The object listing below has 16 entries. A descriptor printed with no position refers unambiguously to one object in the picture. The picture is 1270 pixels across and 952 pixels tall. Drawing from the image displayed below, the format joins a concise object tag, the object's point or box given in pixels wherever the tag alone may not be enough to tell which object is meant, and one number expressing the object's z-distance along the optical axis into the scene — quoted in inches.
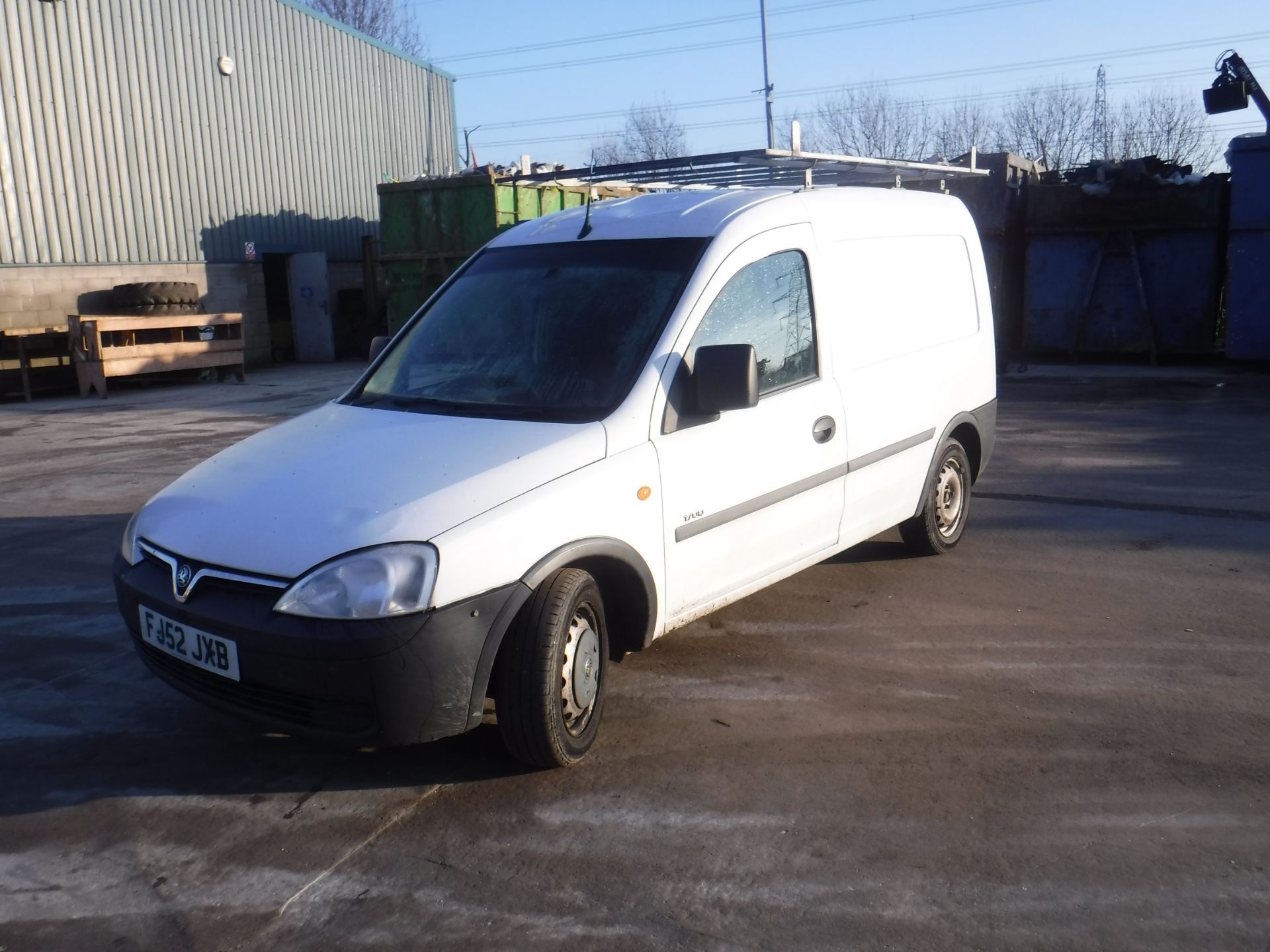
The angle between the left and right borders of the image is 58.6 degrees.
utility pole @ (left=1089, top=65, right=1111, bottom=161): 1754.4
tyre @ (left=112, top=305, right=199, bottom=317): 673.6
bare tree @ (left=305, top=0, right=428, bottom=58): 1939.0
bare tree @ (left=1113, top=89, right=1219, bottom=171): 1689.2
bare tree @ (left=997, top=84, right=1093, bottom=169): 1788.9
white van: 129.8
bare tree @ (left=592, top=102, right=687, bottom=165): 2146.9
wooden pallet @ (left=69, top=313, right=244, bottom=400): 623.2
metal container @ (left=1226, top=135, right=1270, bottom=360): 555.8
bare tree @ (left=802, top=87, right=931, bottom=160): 1871.3
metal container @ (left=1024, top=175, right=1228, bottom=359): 597.3
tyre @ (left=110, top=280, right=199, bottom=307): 669.9
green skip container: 644.1
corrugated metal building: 649.0
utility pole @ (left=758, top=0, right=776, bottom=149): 1624.0
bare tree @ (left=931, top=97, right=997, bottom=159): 1822.1
